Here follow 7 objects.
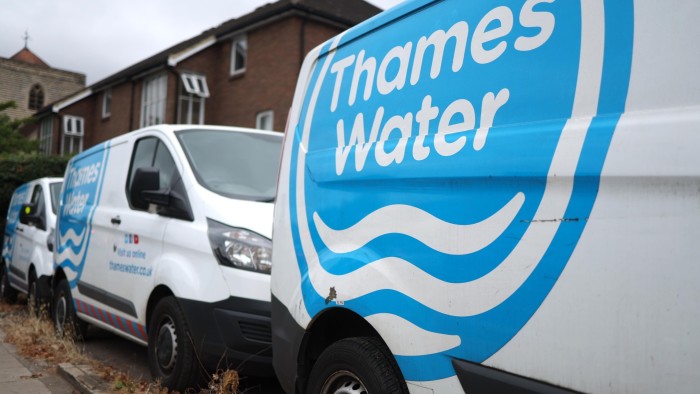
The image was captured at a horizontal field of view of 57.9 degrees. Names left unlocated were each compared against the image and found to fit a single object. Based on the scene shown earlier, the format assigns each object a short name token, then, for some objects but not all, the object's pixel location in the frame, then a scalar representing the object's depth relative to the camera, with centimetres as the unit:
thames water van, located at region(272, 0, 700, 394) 168
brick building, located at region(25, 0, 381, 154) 1881
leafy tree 2781
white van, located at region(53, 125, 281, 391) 407
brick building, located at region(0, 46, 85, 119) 5072
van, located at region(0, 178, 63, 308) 834
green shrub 1370
